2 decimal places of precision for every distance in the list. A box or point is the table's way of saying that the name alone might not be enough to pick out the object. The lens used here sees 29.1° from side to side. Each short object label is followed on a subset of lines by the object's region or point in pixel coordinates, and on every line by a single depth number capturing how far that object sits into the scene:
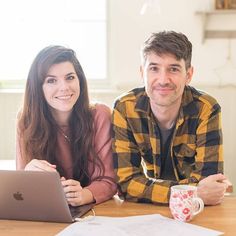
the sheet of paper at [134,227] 1.19
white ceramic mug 1.28
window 3.35
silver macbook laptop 1.26
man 1.61
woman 1.69
